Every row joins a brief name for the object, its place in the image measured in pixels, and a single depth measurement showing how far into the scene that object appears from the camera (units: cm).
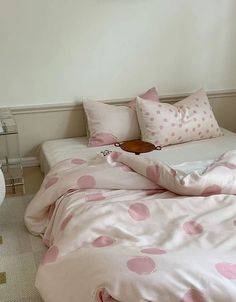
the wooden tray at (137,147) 179
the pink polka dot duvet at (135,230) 92
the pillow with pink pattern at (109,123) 203
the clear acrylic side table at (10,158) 201
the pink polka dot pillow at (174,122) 200
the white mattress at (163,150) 186
